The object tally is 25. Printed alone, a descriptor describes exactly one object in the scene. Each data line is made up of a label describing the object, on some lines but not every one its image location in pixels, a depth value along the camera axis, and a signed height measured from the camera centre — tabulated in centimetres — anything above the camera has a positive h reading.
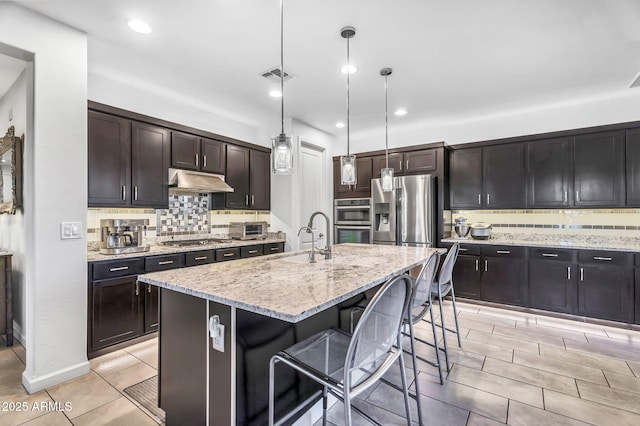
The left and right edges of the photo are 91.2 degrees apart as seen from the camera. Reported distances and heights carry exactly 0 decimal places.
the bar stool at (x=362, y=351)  118 -63
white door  506 +47
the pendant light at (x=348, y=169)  278 +41
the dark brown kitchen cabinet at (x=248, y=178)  436 +55
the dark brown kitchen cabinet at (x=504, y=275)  394 -79
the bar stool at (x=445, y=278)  251 -53
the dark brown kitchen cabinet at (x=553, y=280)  364 -80
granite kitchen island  138 -58
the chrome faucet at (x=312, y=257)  231 -31
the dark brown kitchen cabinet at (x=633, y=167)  358 +52
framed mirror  290 +44
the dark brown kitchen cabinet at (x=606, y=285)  337 -80
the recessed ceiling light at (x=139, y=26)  240 +149
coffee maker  290 -19
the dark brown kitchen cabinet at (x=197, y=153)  368 +79
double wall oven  513 -9
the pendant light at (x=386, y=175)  305 +38
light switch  235 -10
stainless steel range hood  355 +41
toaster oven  436 -21
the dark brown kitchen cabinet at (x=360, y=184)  526 +52
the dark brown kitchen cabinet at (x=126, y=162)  293 +55
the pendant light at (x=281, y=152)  206 +42
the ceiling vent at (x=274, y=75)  321 +149
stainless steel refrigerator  453 +3
